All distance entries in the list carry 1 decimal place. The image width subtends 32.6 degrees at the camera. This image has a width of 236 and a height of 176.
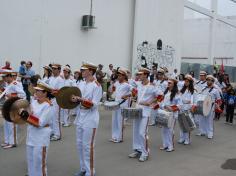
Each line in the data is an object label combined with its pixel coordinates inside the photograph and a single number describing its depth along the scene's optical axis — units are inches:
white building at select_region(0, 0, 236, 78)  652.1
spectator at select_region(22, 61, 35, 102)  621.3
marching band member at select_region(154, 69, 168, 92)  499.8
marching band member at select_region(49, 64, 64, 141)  406.6
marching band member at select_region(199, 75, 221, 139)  463.5
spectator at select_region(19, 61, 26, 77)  619.8
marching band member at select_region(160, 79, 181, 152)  380.8
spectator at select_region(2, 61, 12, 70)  594.2
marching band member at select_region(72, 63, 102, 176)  271.6
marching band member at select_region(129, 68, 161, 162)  335.0
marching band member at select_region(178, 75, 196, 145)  413.4
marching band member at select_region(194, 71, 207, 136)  484.7
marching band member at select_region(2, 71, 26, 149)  348.8
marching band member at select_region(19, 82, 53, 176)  240.2
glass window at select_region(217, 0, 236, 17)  1280.8
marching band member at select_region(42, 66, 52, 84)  453.6
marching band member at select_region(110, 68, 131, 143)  398.3
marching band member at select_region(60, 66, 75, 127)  447.4
